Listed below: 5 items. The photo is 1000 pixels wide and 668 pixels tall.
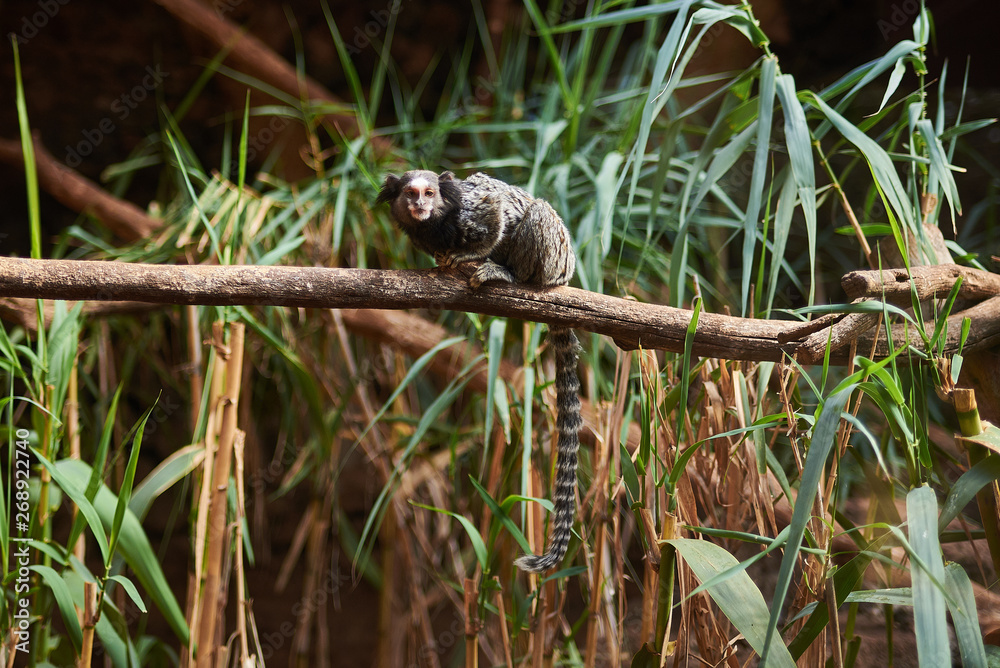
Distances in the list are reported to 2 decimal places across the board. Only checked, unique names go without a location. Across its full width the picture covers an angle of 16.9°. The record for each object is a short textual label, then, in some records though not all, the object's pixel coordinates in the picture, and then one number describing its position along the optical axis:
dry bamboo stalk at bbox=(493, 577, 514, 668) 2.30
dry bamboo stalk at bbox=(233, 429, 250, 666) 2.33
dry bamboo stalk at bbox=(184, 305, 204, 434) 2.45
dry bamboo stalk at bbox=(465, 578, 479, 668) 2.31
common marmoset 2.37
